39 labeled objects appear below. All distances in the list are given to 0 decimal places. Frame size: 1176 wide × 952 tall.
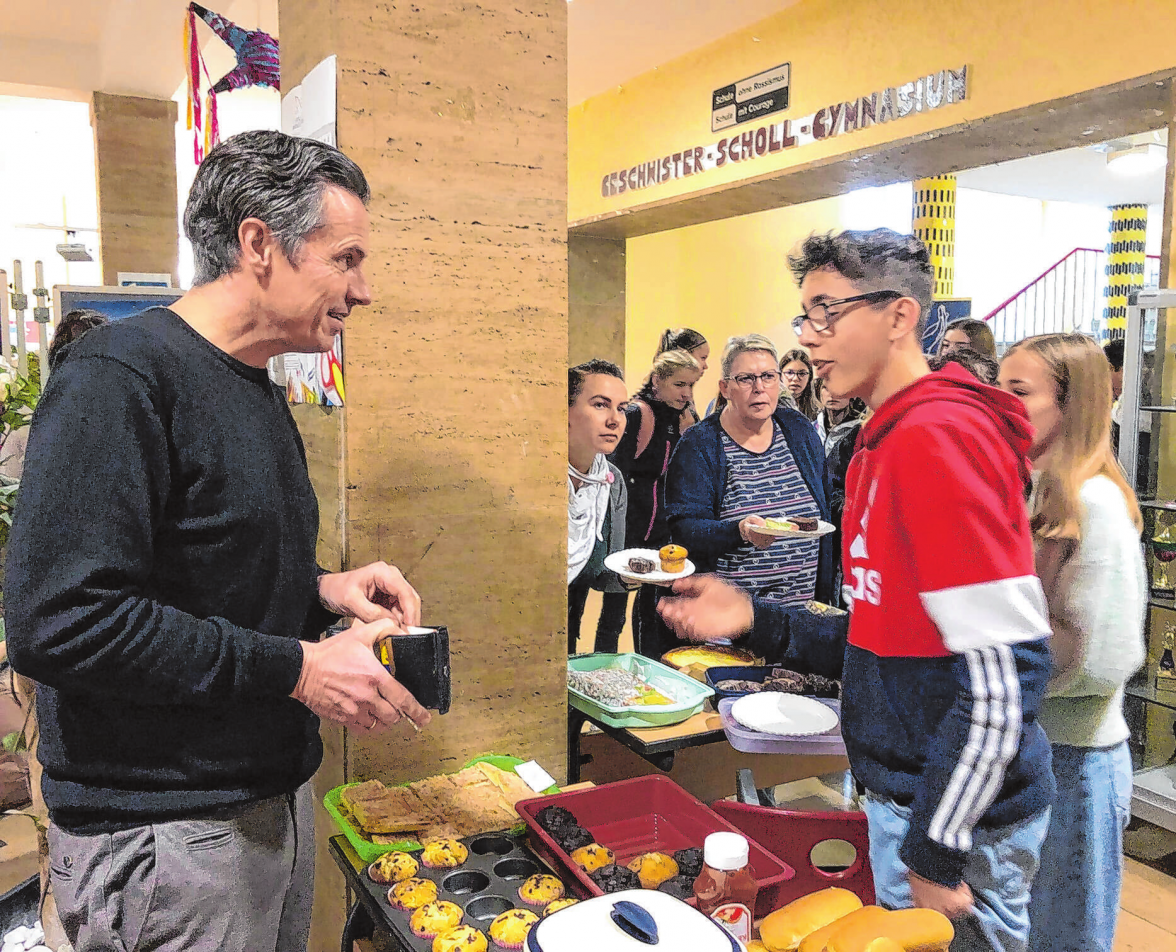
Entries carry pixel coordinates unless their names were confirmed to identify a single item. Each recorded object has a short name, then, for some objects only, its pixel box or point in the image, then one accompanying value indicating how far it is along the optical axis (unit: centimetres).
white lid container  126
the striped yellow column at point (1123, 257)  1098
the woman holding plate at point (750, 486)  309
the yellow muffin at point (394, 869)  175
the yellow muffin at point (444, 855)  180
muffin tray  164
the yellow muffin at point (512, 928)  156
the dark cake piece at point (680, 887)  171
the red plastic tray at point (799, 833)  184
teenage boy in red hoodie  127
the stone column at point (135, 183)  745
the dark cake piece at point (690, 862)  176
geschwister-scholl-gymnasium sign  470
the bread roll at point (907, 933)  123
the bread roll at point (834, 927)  130
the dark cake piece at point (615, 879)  168
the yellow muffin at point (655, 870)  173
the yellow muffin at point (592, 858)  177
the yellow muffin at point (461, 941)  153
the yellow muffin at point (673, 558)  313
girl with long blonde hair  195
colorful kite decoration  250
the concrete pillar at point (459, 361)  205
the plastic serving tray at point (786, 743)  217
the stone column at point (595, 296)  811
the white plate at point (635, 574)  301
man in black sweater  116
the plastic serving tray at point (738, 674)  265
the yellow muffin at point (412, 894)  167
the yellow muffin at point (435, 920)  159
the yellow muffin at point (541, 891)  170
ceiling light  808
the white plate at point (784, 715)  222
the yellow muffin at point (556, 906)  167
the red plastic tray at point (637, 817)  191
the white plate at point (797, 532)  291
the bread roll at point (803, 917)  146
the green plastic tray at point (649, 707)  233
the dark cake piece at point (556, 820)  186
